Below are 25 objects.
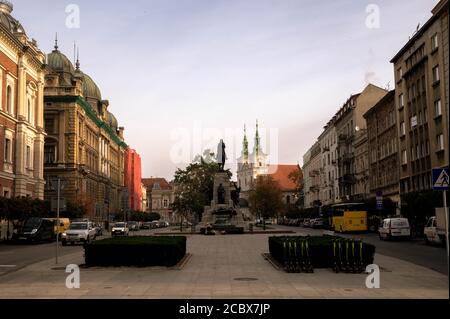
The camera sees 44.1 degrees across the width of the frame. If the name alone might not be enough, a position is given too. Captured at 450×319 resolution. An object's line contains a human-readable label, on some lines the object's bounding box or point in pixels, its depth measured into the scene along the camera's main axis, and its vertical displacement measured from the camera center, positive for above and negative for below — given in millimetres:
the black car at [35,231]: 42094 -1602
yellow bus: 54812 -1220
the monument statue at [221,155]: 68275 +6477
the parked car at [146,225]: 94650 -2883
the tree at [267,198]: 96938 +1543
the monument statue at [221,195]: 63000 +1414
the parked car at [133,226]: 79619 -2504
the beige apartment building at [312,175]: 114875 +6836
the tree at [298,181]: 144125 +6740
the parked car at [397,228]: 40094 -1663
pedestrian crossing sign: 12179 +520
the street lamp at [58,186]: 23062 +1001
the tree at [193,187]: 87031 +3421
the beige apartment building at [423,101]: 44719 +9356
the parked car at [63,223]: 47300 -1207
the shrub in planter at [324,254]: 18875 -1648
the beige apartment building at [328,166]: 95812 +7287
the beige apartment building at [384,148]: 60594 +6746
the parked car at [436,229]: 31128 -1490
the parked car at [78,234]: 39188 -1732
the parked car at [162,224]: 109075 -3135
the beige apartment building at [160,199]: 175262 +2973
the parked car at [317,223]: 73612 -2243
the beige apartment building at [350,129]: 79250 +11576
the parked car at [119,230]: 55816 -2131
